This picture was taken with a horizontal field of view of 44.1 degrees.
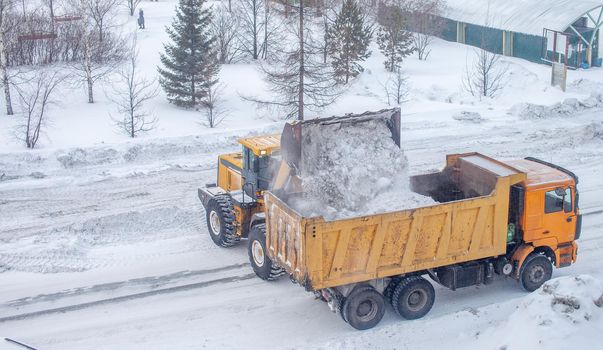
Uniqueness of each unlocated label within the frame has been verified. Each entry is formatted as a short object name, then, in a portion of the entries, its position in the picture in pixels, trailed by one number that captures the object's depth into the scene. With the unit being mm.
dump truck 11438
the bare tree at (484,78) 31719
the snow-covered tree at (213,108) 26606
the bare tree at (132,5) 45566
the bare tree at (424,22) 40906
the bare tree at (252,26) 36066
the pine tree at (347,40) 32156
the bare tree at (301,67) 23594
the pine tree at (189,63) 27906
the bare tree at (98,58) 29234
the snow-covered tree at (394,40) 36125
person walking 40609
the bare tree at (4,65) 25094
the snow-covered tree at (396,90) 30172
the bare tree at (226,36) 34812
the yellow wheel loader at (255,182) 13359
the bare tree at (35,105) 23344
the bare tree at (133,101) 25375
